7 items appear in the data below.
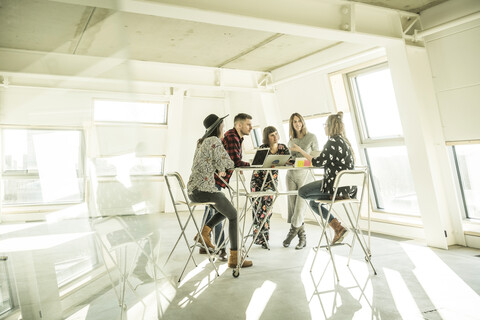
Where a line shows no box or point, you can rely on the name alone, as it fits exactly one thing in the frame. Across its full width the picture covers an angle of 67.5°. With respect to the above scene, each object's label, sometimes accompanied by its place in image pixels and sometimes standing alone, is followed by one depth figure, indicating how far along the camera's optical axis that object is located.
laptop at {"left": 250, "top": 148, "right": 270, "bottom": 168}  3.57
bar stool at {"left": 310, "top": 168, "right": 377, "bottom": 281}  3.21
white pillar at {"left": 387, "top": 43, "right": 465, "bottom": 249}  4.47
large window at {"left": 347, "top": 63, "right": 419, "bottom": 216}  5.48
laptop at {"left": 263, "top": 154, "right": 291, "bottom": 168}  3.56
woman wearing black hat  3.54
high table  3.45
